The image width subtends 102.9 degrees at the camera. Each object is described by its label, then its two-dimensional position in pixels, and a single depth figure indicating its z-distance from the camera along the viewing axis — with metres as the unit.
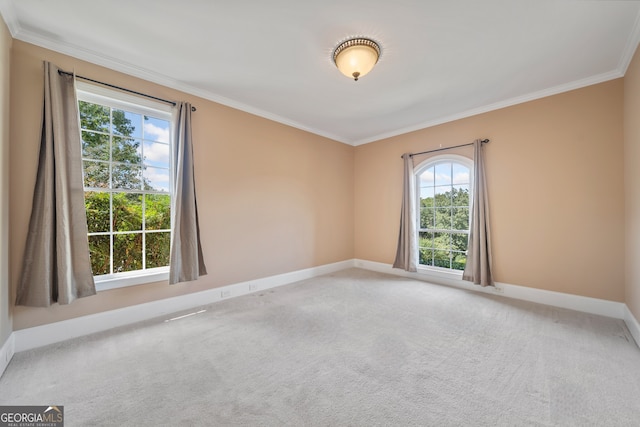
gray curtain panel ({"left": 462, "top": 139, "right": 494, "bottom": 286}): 3.78
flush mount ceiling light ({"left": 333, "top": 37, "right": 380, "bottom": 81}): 2.36
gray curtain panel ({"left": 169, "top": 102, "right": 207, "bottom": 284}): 3.11
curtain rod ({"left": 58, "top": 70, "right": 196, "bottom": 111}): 2.46
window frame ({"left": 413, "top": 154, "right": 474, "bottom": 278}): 4.14
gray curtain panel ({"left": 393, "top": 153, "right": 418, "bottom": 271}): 4.66
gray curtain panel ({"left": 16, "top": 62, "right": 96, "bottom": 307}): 2.28
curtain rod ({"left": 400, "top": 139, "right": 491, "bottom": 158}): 3.89
